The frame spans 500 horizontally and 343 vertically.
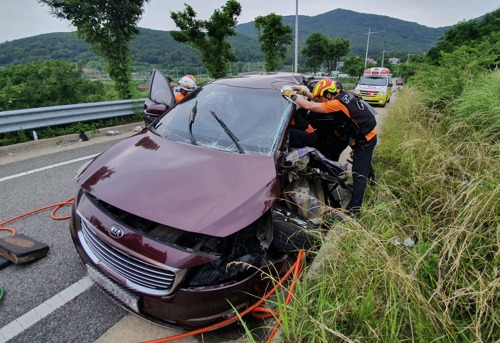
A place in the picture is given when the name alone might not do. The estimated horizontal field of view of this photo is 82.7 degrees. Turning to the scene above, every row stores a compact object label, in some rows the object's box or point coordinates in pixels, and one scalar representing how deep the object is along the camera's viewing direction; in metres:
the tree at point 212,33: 16.30
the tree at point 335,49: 48.29
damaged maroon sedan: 1.64
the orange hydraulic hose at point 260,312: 1.72
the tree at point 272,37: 20.23
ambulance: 13.82
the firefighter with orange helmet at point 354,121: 3.21
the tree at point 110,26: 7.93
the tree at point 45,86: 6.11
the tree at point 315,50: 47.03
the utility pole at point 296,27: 15.64
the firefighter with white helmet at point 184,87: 4.96
